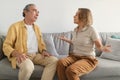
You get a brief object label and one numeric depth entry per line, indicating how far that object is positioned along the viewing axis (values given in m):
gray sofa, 1.95
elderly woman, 1.91
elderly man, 1.91
